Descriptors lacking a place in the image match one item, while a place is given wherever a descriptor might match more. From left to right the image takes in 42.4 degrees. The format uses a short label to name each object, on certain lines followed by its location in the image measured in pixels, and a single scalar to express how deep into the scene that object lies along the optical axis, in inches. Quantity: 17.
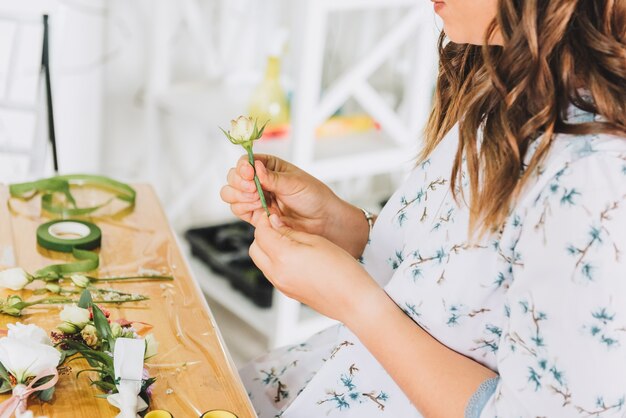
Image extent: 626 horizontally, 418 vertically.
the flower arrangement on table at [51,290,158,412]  33.2
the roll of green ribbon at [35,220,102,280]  41.8
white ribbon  31.2
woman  29.2
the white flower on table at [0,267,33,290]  39.9
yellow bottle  89.4
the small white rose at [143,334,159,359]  34.7
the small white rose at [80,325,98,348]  35.1
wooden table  33.1
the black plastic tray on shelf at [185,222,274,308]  90.4
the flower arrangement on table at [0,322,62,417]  31.4
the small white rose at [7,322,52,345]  33.9
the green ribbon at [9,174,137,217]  48.6
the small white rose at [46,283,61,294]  40.1
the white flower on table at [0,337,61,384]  31.7
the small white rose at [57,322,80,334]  35.3
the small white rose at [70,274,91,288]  41.0
